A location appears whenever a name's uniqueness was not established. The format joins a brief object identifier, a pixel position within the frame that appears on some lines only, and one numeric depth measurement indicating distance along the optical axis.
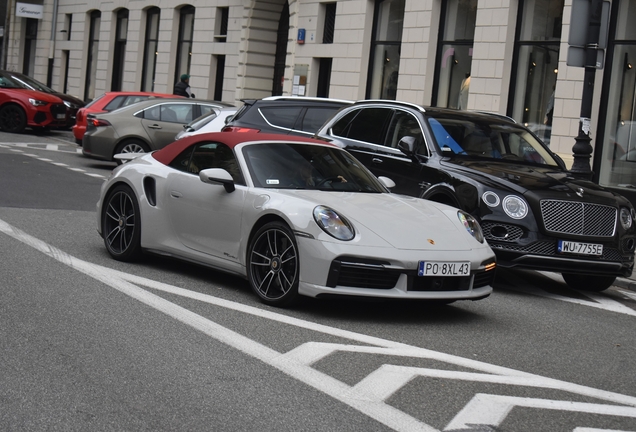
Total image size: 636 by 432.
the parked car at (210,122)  17.72
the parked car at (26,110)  27.08
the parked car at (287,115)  14.14
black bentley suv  9.26
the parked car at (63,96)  28.11
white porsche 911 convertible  7.13
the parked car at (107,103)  21.97
